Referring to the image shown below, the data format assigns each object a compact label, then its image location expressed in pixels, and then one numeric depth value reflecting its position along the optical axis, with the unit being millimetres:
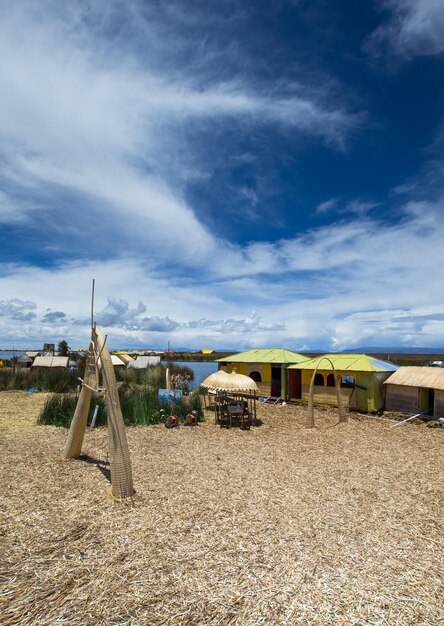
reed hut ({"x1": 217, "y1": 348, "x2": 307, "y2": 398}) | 20703
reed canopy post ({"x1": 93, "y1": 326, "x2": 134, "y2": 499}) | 6836
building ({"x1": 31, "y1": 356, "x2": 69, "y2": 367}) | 31203
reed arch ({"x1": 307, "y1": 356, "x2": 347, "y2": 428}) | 14262
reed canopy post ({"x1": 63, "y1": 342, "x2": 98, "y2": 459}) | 8289
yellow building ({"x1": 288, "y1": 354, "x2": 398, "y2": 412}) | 16859
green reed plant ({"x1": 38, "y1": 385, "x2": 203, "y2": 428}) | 13906
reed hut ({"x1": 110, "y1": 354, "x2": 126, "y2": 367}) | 34181
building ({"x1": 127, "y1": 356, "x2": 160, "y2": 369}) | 36500
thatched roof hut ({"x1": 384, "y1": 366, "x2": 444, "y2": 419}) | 15016
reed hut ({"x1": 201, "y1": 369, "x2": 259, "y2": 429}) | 13938
